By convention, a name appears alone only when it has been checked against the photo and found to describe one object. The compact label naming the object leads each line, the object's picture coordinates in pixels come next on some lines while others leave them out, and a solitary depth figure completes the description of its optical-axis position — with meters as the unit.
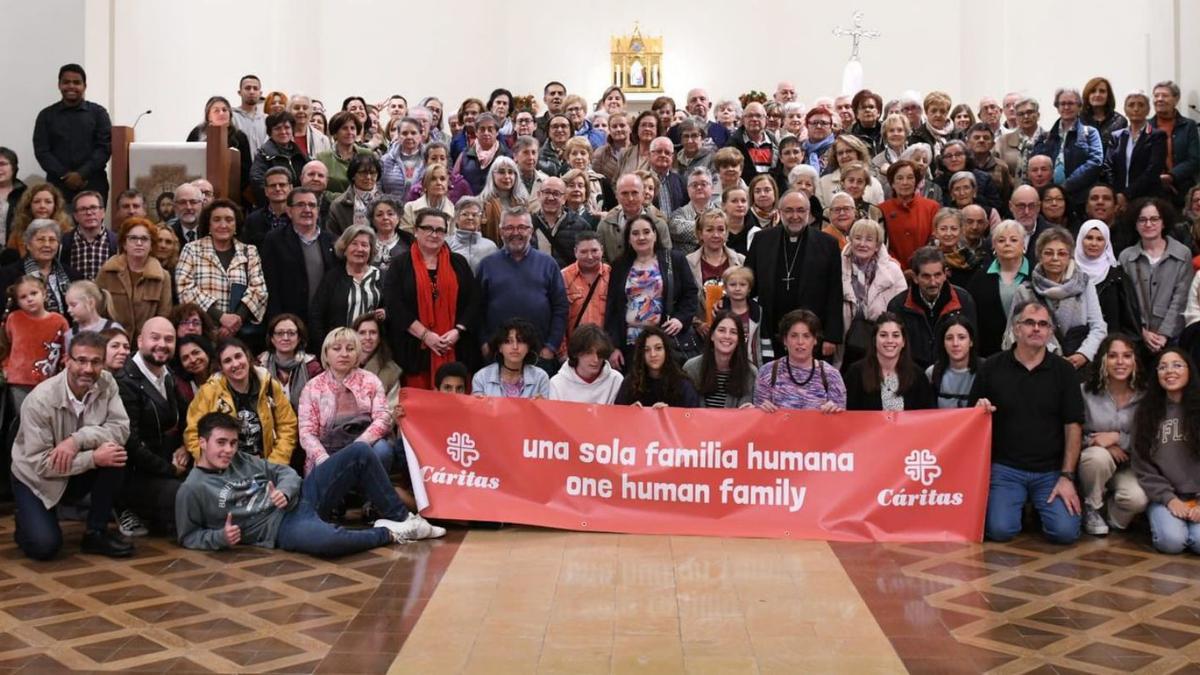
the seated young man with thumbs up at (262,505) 7.11
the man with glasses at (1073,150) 10.93
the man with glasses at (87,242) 8.99
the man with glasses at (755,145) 11.18
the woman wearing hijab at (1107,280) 8.70
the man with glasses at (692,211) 9.55
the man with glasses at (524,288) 8.66
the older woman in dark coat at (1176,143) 10.85
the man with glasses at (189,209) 9.30
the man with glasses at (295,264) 8.93
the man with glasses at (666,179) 10.22
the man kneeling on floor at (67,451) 7.02
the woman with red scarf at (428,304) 8.59
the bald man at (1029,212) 9.60
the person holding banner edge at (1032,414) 7.60
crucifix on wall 20.59
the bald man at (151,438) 7.57
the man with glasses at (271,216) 9.39
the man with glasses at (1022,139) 11.62
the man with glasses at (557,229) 9.45
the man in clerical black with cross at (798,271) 8.65
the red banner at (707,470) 7.50
